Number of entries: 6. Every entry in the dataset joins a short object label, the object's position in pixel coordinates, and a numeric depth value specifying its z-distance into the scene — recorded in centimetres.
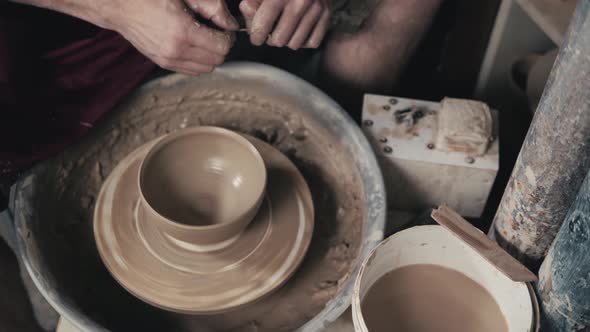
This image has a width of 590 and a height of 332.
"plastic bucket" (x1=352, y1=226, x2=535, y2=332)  121
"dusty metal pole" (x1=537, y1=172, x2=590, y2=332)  105
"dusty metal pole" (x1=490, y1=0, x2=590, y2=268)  97
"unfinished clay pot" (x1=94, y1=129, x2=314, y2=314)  142
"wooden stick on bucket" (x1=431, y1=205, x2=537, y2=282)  121
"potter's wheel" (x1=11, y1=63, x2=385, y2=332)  147
